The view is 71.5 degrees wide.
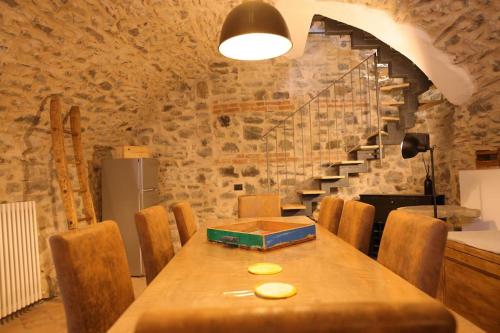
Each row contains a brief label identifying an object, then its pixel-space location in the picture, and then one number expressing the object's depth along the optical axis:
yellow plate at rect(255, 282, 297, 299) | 0.99
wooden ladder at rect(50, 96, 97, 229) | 3.27
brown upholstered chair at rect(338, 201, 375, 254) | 2.07
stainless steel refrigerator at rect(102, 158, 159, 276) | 4.39
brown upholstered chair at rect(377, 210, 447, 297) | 1.32
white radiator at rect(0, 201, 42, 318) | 2.93
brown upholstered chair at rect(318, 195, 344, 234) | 2.59
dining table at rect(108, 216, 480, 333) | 0.97
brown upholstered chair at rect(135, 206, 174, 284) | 1.90
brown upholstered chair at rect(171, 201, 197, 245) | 2.44
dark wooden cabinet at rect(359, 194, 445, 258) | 4.40
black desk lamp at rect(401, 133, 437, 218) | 2.88
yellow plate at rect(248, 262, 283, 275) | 1.27
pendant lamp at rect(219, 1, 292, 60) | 1.78
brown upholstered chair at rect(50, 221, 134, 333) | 1.18
